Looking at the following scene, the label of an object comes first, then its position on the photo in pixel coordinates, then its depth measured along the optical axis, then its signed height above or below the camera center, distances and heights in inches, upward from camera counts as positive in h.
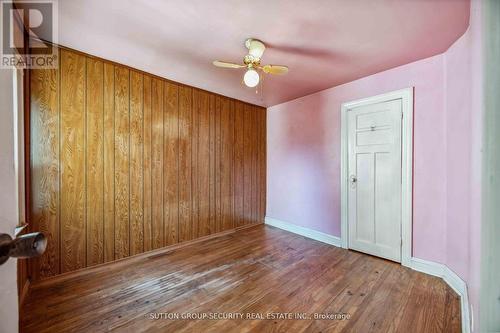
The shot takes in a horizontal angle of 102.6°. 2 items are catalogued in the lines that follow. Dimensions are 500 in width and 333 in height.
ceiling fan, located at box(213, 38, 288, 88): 76.0 +39.5
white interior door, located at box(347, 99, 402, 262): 98.7 -8.0
